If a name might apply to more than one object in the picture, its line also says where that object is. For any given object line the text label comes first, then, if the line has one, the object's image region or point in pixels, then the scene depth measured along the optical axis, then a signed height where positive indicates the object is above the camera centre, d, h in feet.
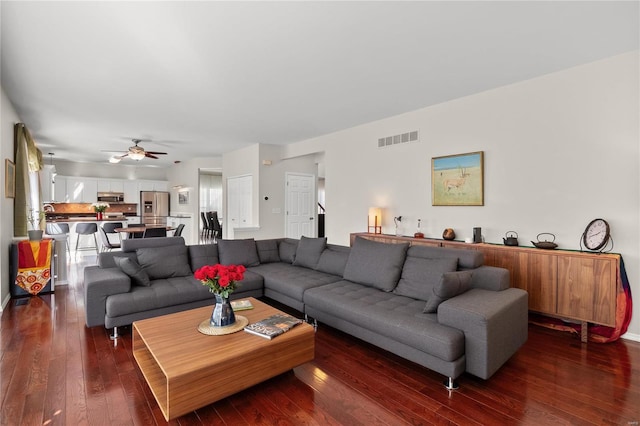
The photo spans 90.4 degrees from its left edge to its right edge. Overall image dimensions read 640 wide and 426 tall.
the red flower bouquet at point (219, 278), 7.39 -1.58
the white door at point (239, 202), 25.04 +0.71
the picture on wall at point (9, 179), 13.59 +1.48
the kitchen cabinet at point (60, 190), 31.24 +2.11
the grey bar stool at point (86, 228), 25.62 -1.40
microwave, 33.68 +1.52
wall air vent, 16.06 +3.78
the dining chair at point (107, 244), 21.66 -2.32
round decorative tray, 7.45 -2.83
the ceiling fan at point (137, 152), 21.33 +3.99
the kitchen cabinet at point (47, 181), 26.81 +2.62
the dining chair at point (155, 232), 20.22 -1.37
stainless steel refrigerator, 35.72 +0.45
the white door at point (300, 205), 24.77 +0.45
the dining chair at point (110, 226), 24.36 -1.17
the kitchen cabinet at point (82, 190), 32.17 +2.22
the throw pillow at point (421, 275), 9.61 -2.03
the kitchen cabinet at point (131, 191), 35.09 +2.22
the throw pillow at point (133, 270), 10.90 -2.06
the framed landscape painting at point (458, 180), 13.62 +1.39
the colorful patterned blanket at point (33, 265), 14.48 -2.52
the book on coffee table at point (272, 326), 7.41 -2.82
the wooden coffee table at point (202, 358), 5.95 -3.08
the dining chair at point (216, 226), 34.09 -1.62
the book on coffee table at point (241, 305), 9.01 -2.74
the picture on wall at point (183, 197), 32.60 +1.46
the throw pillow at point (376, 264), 10.66 -1.88
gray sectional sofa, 7.36 -2.60
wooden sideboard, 9.70 -2.29
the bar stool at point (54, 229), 23.25 -1.31
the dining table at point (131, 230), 20.49 -1.24
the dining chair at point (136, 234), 22.17 -1.67
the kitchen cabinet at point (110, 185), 33.68 +2.80
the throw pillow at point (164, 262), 12.16 -1.99
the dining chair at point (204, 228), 36.27 -1.98
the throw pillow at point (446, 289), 8.14 -2.06
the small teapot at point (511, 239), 12.09 -1.10
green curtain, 15.62 +1.40
